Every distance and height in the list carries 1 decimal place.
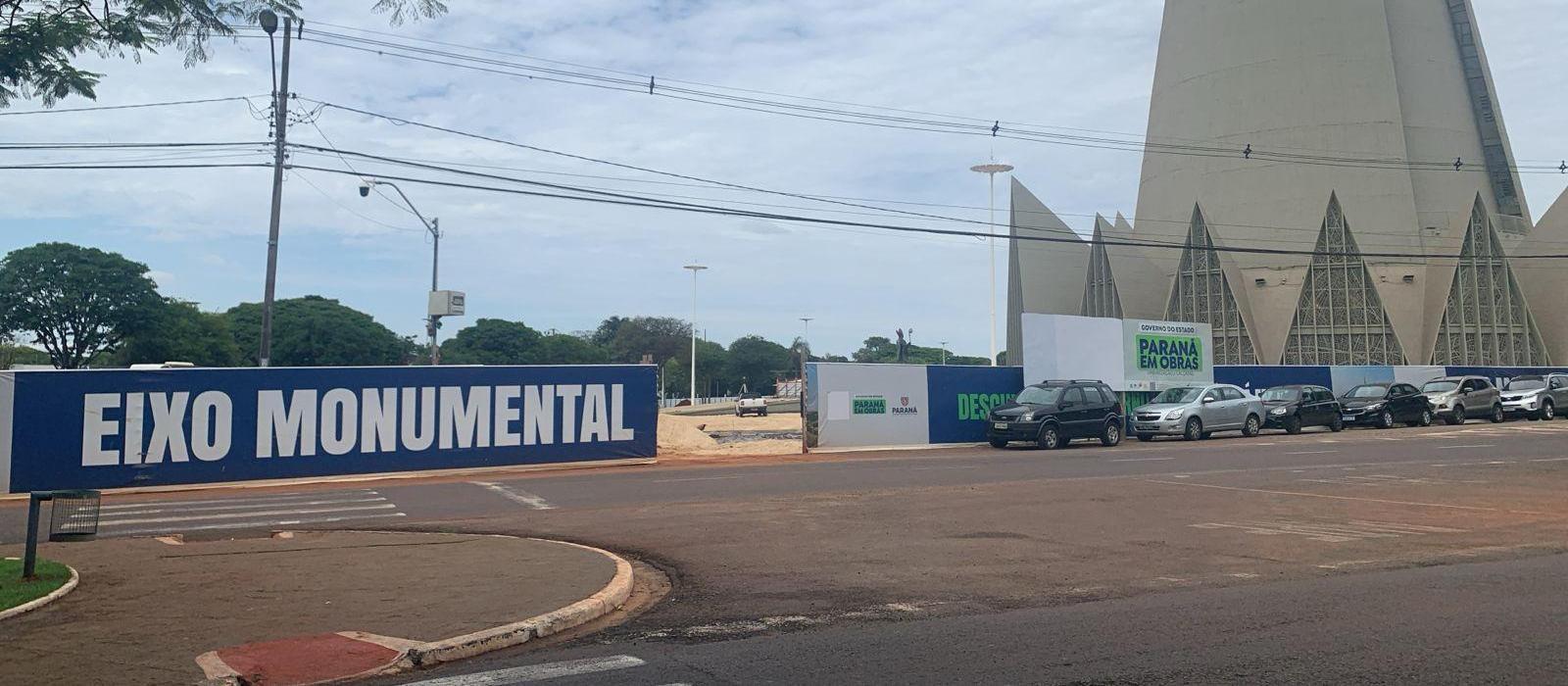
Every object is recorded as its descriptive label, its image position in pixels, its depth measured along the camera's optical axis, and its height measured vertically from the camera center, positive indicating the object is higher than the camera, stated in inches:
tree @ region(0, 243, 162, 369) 2416.3 +247.5
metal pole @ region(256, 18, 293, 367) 967.0 +200.5
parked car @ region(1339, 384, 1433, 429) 1438.2 +3.6
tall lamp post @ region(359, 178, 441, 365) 1337.4 +195.1
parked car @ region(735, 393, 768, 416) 2389.3 -1.8
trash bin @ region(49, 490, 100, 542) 363.3 -37.6
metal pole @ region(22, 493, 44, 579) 339.8 -45.3
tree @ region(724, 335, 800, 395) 4370.1 +180.8
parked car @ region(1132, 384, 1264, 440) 1229.1 -6.6
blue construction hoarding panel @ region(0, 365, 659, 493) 763.4 -12.7
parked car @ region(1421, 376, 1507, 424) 1517.0 +14.1
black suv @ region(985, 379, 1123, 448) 1096.8 -9.2
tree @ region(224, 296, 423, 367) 2859.3 +197.6
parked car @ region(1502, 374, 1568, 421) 1590.8 +16.2
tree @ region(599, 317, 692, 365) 4323.3 +274.8
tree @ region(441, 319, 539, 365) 3368.6 +197.5
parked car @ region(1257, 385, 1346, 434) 1354.6 -0.5
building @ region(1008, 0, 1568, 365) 2506.2 +534.7
